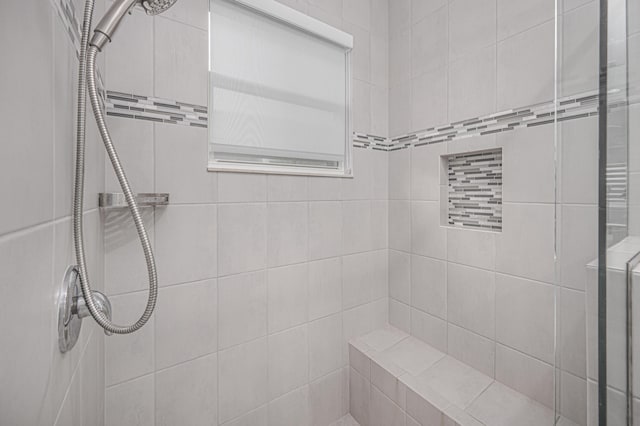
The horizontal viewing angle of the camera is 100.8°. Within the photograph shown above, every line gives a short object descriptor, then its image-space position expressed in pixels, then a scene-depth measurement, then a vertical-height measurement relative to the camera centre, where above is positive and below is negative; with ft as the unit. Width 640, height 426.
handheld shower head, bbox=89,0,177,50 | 1.66 +1.29
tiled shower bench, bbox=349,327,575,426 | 3.50 -2.65
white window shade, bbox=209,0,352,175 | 3.92 +2.03
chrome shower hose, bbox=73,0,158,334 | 1.53 +0.46
